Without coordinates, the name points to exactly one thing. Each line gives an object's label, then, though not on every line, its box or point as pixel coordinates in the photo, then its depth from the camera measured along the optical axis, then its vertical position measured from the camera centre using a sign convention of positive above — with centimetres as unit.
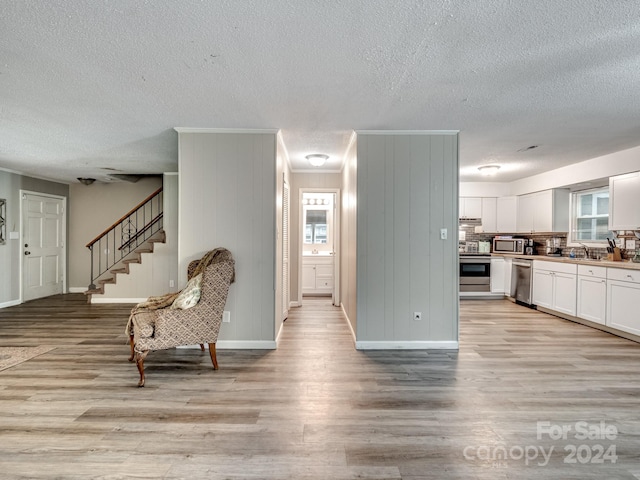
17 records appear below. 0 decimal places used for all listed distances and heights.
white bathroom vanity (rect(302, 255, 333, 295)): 716 -82
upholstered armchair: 284 -79
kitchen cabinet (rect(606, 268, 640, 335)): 396 -75
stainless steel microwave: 669 -15
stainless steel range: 662 -69
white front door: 638 -27
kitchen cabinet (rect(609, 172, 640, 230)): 431 +51
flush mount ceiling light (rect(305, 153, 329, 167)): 470 +111
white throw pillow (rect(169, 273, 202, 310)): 302 -58
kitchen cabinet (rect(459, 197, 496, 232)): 694 +61
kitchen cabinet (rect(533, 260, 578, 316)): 493 -76
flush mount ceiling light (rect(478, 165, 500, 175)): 533 +112
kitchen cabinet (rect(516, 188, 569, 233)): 579 +49
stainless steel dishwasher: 588 -80
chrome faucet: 547 -22
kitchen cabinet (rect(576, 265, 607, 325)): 439 -76
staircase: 704 -11
